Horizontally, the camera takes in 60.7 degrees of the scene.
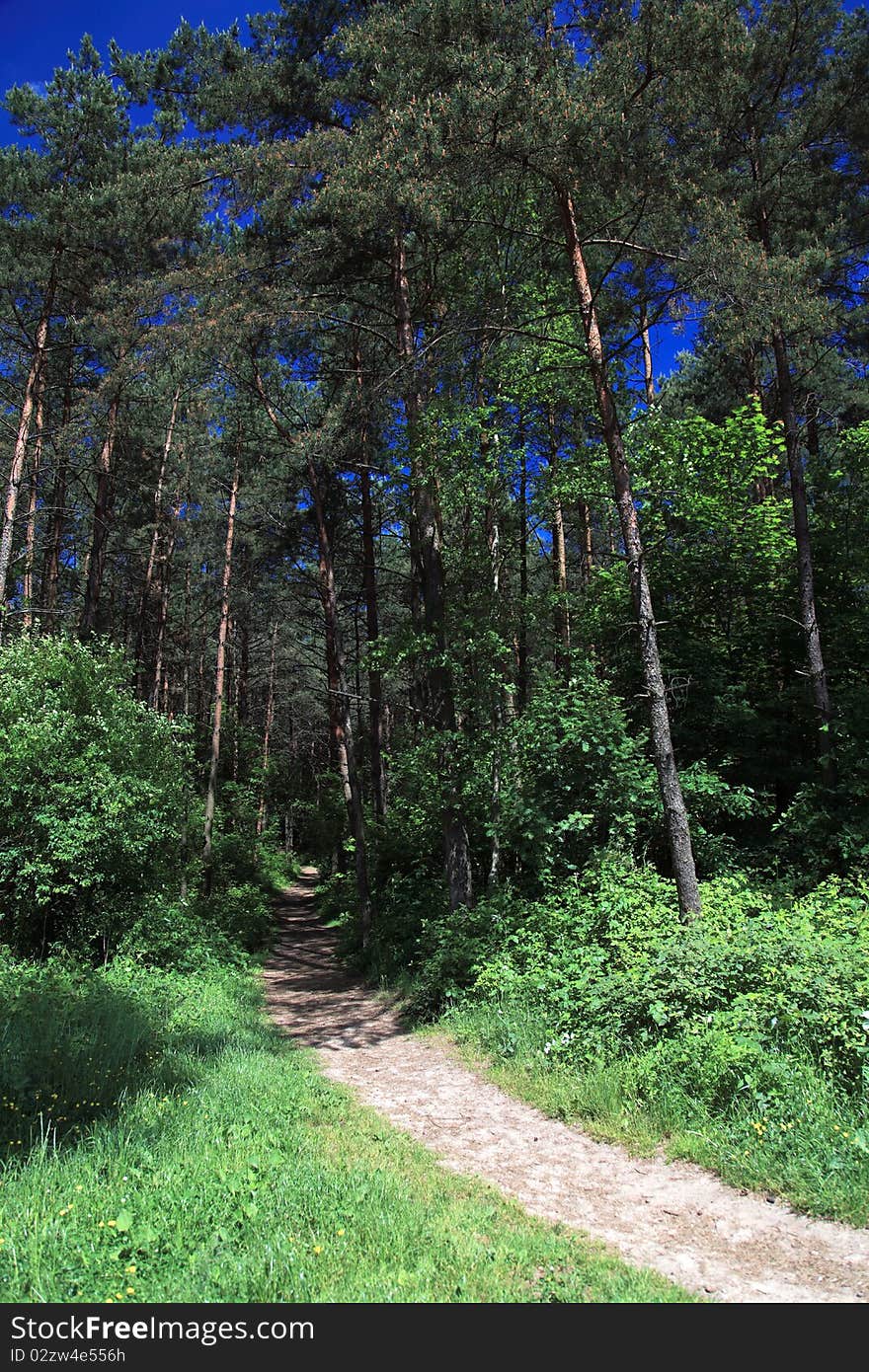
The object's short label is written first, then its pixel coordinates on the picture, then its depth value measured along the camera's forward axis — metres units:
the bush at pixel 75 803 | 9.84
